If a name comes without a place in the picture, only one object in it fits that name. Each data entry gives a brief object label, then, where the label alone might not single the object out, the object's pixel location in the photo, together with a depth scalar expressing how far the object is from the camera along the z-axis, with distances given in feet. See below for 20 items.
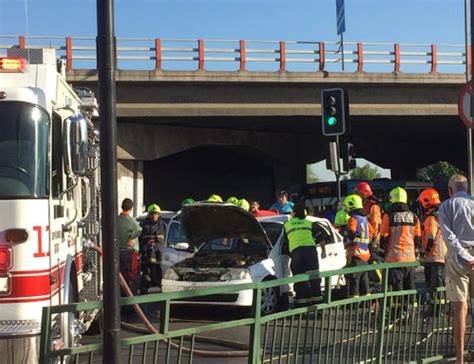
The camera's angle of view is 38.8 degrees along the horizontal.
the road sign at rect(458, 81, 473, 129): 24.56
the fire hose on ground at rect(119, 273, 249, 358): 19.97
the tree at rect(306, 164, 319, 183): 424.87
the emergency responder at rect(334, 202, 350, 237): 37.10
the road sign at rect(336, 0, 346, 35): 116.85
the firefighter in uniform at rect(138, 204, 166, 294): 39.24
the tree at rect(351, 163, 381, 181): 418.10
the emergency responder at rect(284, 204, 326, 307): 32.81
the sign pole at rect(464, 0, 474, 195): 21.73
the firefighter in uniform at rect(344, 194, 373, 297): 32.73
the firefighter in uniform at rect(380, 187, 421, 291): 31.04
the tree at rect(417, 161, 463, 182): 319.88
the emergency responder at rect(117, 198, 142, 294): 32.94
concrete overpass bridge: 87.76
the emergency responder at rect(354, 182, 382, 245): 34.81
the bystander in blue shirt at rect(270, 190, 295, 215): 51.37
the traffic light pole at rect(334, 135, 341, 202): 43.38
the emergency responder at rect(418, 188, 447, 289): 31.96
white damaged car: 31.58
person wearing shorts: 20.28
